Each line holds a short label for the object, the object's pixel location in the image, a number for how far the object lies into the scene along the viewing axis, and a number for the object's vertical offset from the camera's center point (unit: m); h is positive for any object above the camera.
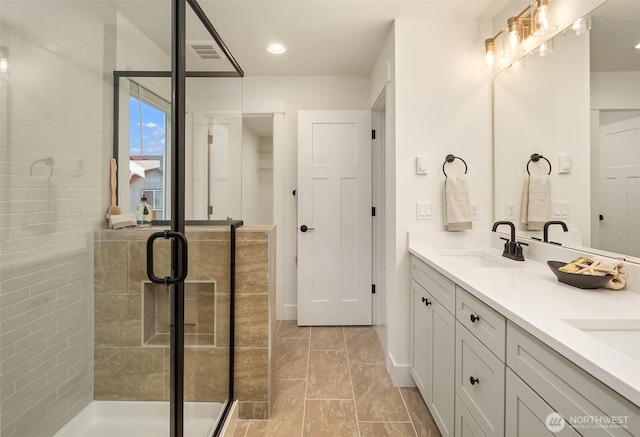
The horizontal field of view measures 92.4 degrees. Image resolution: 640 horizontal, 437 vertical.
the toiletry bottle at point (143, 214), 1.19 +0.02
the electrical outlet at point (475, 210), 2.18 +0.07
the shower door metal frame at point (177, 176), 1.18 +0.17
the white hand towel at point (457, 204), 2.08 +0.11
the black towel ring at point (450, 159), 2.12 +0.42
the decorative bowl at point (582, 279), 1.20 -0.24
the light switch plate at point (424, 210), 2.15 +0.07
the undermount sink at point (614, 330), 0.88 -0.32
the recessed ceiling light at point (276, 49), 2.52 +1.43
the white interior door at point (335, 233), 3.03 -0.14
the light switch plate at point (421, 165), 2.12 +0.38
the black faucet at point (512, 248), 1.76 -0.17
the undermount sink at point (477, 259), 1.81 -0.25
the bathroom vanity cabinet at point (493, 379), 0.69 -0.49
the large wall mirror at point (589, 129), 1.22 +0.44
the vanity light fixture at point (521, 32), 1.67 +1.12
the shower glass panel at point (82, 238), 0.98 -0.07
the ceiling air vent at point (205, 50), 1.40 +0.83
